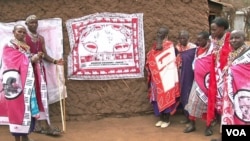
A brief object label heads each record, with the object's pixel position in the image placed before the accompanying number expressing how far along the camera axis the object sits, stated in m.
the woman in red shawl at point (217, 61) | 5.42
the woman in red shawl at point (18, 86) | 5.24
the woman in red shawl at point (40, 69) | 5.78
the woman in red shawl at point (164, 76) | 6.46
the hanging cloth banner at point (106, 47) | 6.73
